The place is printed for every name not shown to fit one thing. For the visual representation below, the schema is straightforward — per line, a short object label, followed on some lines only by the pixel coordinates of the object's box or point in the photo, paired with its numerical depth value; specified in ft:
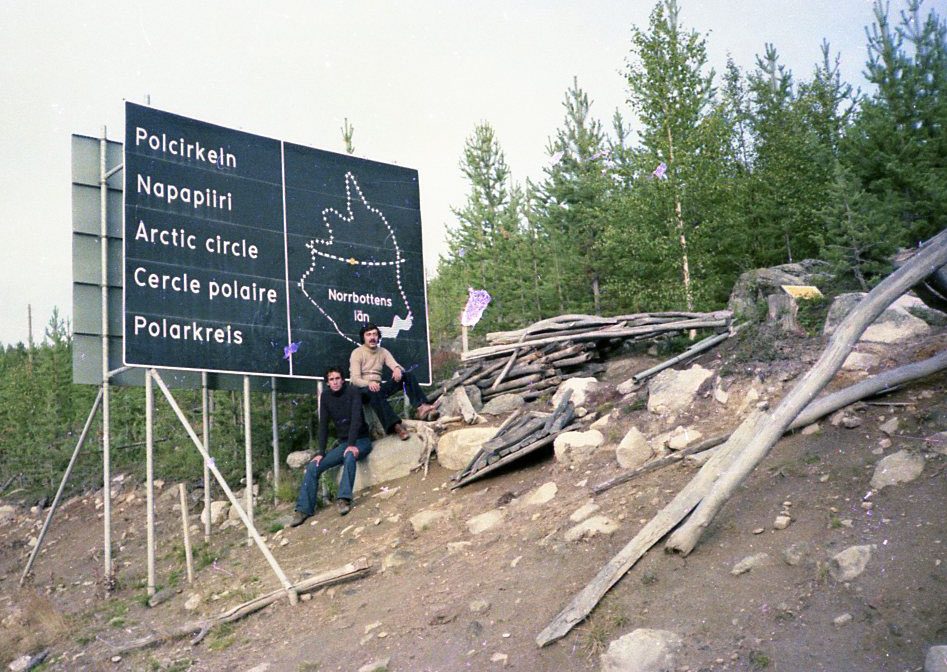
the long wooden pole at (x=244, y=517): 30.94
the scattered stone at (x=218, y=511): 45.73
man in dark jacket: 40.50
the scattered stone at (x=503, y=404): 44.75
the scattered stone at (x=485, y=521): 32.35
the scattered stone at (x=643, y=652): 19.29
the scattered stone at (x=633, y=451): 31.50
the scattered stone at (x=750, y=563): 21.62
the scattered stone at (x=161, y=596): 35.47
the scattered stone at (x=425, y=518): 35.04
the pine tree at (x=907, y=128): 60.80
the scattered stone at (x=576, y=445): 34.65
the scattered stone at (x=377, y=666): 23.18
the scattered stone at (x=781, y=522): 22.90
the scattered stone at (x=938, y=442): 23.26
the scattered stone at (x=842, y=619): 18.44
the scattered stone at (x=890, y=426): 25.36
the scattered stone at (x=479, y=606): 24.67
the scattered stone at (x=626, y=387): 39.27
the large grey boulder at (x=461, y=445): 40.81
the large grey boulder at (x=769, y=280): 49.58
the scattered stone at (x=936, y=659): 15.81
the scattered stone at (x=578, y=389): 40.34
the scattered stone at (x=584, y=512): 28.50
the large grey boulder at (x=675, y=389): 34.42
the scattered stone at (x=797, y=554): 21.16
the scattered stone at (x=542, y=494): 32.20
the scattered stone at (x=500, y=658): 21.51
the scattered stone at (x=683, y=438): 30.94
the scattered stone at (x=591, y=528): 26.71
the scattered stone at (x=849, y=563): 19.88
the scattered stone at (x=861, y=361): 29.81
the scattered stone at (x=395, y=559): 31.81
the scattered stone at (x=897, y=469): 23.00
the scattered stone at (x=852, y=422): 26.41
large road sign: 37.40
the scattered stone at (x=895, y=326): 30.76
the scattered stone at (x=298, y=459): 48.28
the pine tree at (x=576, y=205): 68.90
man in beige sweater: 42.86
